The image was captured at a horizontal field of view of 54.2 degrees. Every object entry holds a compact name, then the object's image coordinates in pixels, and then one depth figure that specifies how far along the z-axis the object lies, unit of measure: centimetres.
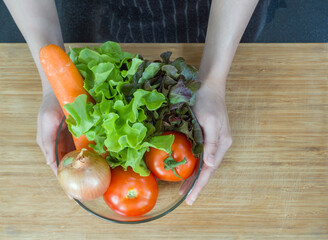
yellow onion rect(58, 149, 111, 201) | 54
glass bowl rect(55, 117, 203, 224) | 61
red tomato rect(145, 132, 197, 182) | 59
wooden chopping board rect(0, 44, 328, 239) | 73
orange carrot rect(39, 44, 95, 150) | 58
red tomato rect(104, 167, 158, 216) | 59
